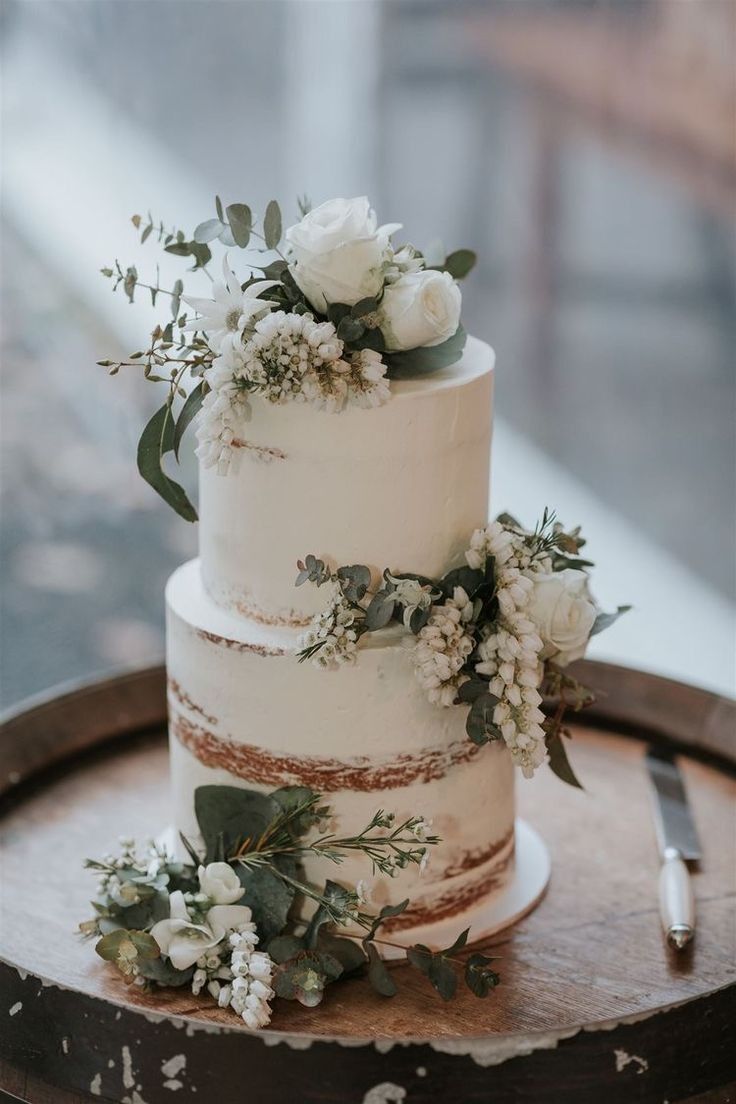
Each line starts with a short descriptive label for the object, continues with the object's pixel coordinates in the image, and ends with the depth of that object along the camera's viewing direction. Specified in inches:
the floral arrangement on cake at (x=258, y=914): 50.4
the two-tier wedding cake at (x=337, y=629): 49.6
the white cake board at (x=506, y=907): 53.1
